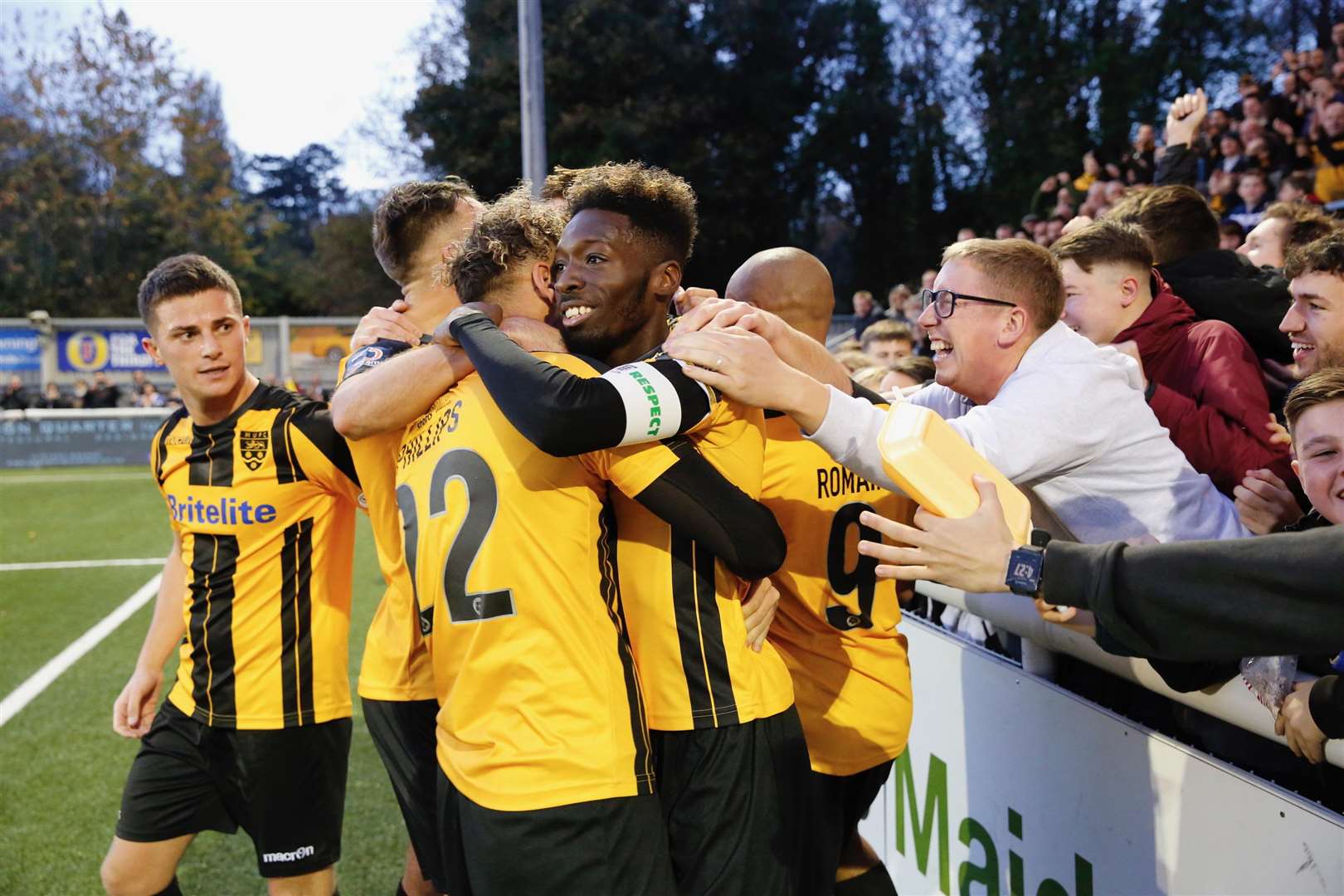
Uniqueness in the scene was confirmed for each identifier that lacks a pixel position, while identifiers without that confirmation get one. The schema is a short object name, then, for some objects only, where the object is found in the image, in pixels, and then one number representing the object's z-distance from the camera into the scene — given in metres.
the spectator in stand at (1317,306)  2.59
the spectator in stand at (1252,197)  9.54
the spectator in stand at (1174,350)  2.89
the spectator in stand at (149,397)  23.25
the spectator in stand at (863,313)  13.49
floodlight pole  8.90
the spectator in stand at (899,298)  12.45
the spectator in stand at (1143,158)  12.33
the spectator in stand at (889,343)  6.42
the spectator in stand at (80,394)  22.58
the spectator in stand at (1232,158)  11.21
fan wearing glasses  2.09
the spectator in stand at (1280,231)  3.90
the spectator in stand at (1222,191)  10.51
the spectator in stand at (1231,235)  6.97
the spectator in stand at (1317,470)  1.79
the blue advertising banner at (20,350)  27.52
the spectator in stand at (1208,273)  3.43
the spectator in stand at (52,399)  23.27
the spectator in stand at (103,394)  22.45
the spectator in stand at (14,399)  22.55
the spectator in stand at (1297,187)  8.67
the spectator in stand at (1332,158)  9.88
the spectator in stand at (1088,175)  12.84
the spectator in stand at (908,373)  4.48
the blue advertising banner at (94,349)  27.56
